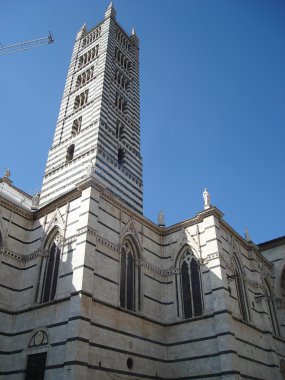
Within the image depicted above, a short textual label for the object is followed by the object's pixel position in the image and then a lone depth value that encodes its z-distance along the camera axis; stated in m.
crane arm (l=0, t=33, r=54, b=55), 33.26
